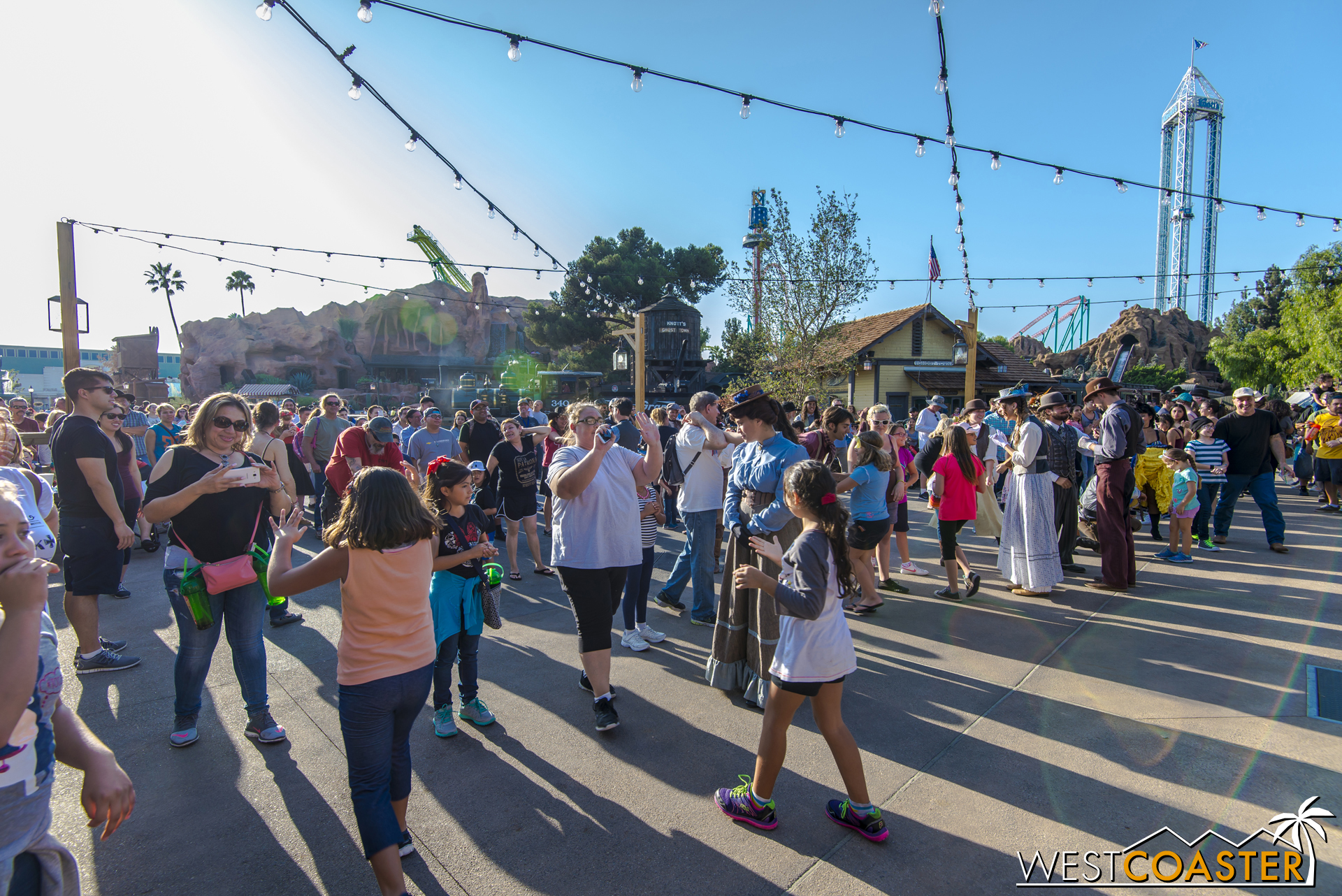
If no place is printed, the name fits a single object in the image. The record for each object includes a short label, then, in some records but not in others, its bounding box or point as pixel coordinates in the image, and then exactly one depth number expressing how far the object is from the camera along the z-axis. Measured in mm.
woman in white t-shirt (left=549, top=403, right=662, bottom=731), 3473
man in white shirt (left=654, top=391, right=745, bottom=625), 5062
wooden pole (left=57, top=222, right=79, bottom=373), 9484
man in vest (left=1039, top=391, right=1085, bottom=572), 5984
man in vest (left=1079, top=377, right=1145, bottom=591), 5941
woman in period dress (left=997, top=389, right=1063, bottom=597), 5730
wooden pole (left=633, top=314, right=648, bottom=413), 10430
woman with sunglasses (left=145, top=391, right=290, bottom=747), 3201
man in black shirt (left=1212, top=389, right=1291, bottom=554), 7574
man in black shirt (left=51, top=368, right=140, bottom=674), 4012
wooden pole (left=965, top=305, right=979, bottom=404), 15508
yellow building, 23984
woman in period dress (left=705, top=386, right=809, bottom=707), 3623
